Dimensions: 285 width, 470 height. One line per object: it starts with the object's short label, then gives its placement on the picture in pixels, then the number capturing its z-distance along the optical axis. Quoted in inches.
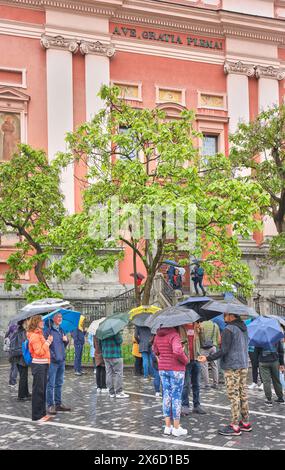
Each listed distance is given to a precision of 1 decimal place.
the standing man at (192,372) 400.2
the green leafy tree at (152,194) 554.6
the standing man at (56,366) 410.1
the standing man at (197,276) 858.5
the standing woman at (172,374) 343.6
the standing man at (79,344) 605.9
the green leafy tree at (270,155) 845.8
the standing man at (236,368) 349.1
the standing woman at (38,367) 386.6
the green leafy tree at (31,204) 699.4
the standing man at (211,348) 504.7
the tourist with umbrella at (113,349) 461.6
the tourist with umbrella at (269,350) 416.8
